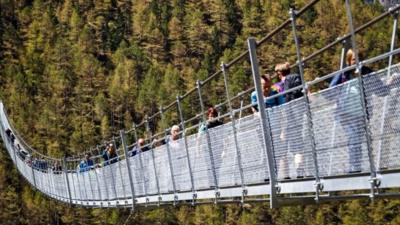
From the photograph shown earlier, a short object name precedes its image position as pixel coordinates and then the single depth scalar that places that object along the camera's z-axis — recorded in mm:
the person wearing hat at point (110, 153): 28975
